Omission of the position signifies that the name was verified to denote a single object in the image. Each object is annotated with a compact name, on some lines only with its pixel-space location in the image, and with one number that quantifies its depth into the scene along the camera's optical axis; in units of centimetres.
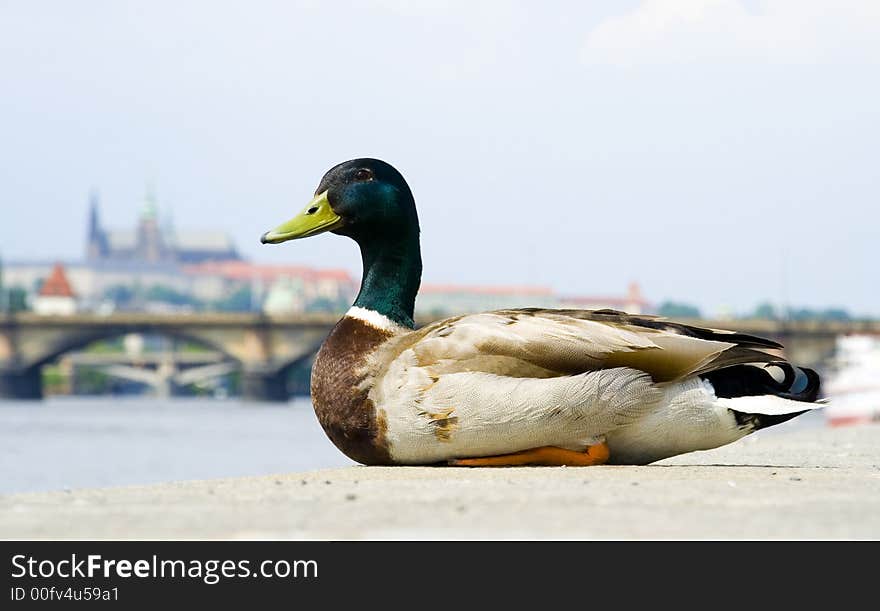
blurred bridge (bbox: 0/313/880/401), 7388
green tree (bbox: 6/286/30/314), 11488
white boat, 3136
